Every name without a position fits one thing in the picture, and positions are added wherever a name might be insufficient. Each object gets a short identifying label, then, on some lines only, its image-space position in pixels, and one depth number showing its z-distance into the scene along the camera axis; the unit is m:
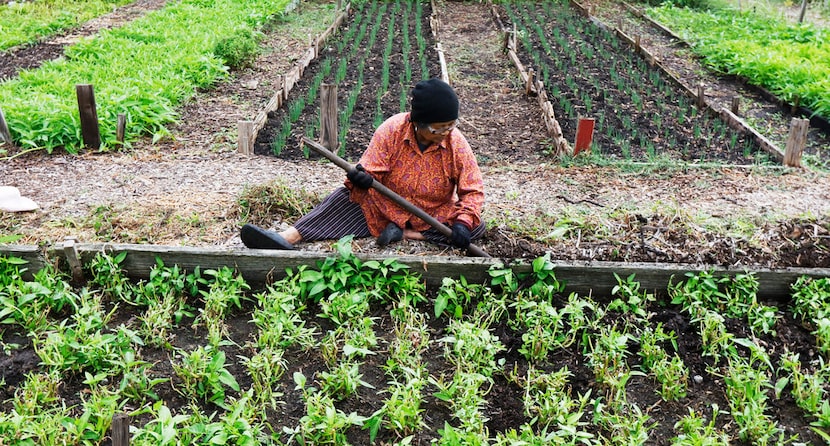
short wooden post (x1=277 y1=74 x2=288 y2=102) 7.11
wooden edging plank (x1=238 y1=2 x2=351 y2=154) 5.52
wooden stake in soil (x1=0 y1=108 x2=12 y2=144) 5.38
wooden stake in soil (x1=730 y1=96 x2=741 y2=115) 6.88
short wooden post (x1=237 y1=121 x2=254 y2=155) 5.43
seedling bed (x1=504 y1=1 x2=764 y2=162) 6.15
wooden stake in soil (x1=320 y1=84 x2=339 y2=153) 5.32
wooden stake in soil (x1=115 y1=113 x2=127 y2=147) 5.60
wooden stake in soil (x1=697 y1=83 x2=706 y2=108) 7.30
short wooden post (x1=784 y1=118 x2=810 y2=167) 5.38
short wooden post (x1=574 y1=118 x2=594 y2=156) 5.49
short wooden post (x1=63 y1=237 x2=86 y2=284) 3.39
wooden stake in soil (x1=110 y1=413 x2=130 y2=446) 1.99
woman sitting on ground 3.54
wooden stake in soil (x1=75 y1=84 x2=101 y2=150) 5.32
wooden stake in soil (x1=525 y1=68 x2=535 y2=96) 7.48
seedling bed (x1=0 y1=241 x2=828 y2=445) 2.64
